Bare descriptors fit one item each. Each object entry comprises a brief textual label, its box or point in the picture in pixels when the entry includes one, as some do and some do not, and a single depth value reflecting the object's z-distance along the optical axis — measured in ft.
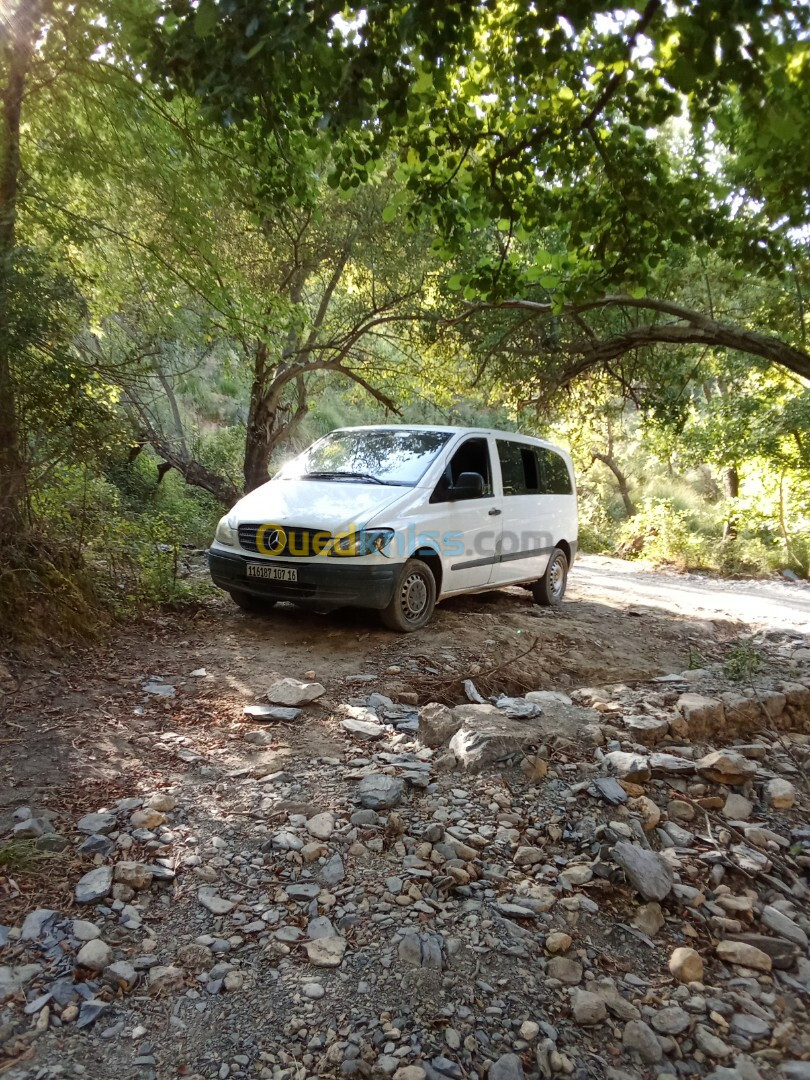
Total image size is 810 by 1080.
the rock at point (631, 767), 11.55
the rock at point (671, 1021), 7.02
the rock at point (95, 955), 7.22
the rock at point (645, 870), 8.95
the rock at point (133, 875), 8.52
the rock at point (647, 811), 10.56
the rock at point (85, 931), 7.63
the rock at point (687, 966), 7.79
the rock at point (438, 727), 12.94
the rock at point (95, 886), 8.24
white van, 18.61
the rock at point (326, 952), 7.56
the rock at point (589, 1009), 7.00
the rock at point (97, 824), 9.58
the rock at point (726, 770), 11.90
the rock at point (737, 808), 11.26
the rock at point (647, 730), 13.25
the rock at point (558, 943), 7.86
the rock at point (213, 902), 8.26
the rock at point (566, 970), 7.50
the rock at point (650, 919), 8.47
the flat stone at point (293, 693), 14.51
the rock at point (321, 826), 9.77
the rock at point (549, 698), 14.53
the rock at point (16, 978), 6.86
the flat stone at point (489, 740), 11.91
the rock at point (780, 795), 11.58
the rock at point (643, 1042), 6.69
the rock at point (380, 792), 10.54
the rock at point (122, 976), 7.06
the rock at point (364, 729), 13.26
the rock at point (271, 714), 13.80
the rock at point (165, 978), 7.07
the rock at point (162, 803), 10.19
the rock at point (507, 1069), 6.31
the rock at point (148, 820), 9.72
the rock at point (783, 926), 8.55
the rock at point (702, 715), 13.96
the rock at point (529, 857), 9.50
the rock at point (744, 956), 8.04
